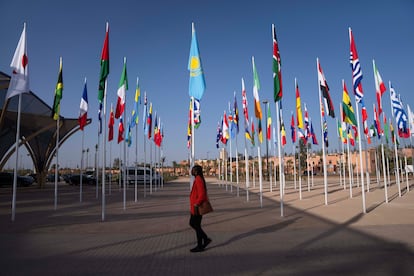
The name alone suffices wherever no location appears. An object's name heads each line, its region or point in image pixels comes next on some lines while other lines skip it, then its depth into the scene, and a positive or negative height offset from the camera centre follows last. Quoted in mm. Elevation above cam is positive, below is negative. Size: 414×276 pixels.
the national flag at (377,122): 17991 +2232
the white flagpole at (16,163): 10812 +241
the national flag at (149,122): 19844 +2778
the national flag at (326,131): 20031 +1979
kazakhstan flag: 9992 +2893
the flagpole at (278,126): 11555 +1359
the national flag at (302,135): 19328 +1717
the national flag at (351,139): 22916 +1690
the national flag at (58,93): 14398 +3419
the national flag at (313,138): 21773 +1699
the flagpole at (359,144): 11919 +630
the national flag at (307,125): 19738 +2378
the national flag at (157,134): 23844 +2462
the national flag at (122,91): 13625 +3263
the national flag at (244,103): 15398 +2975
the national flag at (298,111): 15539 +2577
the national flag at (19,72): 11344 +3498
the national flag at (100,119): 16162 +2560
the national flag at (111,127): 17609 +2264
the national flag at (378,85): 14094 +3359
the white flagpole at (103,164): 11008 +136
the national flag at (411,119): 18805 +2444
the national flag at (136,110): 16412 +3079
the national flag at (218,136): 25706 +2331
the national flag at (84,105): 15242 +3017
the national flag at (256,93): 13547 +3028
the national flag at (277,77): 11766 +3201
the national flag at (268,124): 18062 +2256
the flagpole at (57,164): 13958 +226
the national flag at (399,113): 15484 +2313
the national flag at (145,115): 18947 +3161
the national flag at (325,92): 13500 +2993
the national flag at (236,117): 18400 +2829
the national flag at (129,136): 19144 +1904
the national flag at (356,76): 12148 +3255
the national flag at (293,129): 21148 +2300
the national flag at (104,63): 11969 +3915
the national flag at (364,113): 15061 +2313
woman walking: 6715 -828
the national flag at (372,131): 23453 +2260
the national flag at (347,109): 13836 +2327
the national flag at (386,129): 21850 +2210
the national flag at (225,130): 20484 +2261
